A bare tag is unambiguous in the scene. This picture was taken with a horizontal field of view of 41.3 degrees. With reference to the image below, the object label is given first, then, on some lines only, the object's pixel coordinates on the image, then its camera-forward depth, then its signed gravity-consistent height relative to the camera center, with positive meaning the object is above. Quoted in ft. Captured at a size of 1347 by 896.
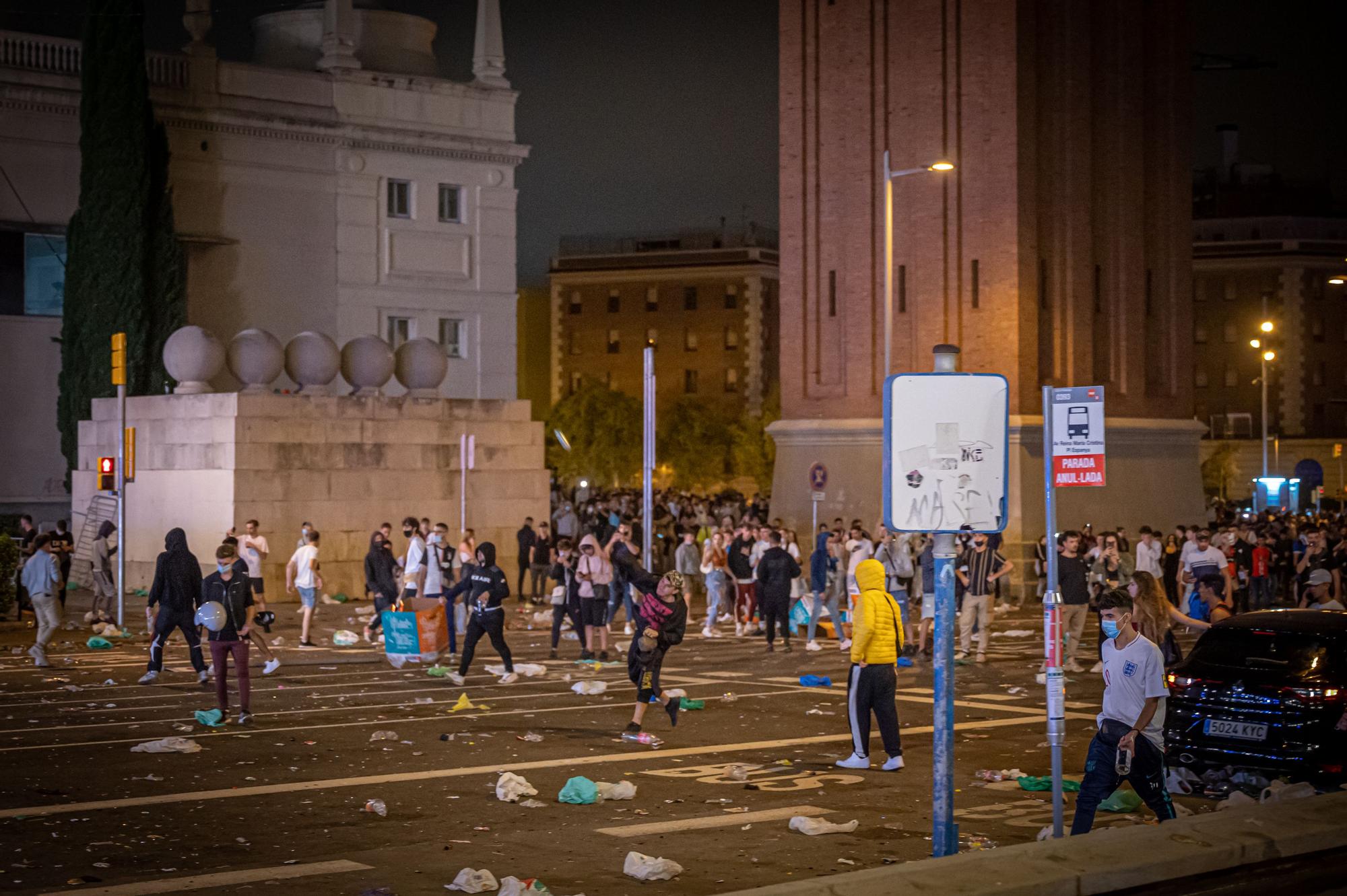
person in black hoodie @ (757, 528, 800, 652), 82.99 -3.22
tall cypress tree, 145.59 +23.72
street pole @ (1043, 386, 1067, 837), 36.01 -3.33
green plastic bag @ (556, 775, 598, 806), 42.37 -6.66
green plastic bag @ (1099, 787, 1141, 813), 41.65 -6.79
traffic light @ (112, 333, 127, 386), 95.25 +8.25
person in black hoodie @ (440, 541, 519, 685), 66.33 -3.24
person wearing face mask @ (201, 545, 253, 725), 56.39 -3.44
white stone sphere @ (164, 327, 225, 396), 114.83 +10.04
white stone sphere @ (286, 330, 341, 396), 118.32 +10.11
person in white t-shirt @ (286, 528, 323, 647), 85.25 -3.05
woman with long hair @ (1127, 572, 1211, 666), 38.52 -2.07
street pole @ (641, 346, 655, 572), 87.10 +2.60
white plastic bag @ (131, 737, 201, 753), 50.06 -6.55
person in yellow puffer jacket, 47.75 -4.33
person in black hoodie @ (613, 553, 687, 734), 53.72 -3.73
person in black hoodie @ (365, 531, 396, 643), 84.43 -2.78
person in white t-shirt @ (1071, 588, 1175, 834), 34.94 -4.14
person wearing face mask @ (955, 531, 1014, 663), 77.10 -2.90
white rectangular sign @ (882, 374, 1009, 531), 32.19 +1.05
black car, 42.42 -4.47
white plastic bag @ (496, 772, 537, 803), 42.39 -6.57
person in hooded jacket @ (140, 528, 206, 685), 64.39 -2.80
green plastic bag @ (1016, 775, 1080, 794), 44.39 -6.76
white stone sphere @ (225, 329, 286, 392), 114.32 +9.97
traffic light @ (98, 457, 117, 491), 96.94 +2.08
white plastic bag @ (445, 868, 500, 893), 32.78 -6.80
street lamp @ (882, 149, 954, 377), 110.01 +16.78
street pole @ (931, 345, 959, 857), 33.06 -3.84
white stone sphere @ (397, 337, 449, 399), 122.72 +10.13
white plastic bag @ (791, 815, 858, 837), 38.32 -6.75
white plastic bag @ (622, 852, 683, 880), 33.86 -6.75
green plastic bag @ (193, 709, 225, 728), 55.52 -6.38
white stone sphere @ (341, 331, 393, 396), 119.85 +10.07
